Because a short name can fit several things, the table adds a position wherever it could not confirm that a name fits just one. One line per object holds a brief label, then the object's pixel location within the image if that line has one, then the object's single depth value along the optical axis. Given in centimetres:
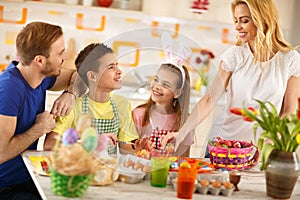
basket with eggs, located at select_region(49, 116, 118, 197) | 192
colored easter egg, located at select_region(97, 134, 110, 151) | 207
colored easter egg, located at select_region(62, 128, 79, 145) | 194
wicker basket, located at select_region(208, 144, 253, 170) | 241
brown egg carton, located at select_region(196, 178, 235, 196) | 212
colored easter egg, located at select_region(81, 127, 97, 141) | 202
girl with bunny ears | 226
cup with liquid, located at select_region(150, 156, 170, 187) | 216
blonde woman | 290
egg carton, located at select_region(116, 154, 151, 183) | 218
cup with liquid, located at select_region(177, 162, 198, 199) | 205
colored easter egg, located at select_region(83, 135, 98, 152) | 198
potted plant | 211
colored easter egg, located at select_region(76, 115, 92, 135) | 212
